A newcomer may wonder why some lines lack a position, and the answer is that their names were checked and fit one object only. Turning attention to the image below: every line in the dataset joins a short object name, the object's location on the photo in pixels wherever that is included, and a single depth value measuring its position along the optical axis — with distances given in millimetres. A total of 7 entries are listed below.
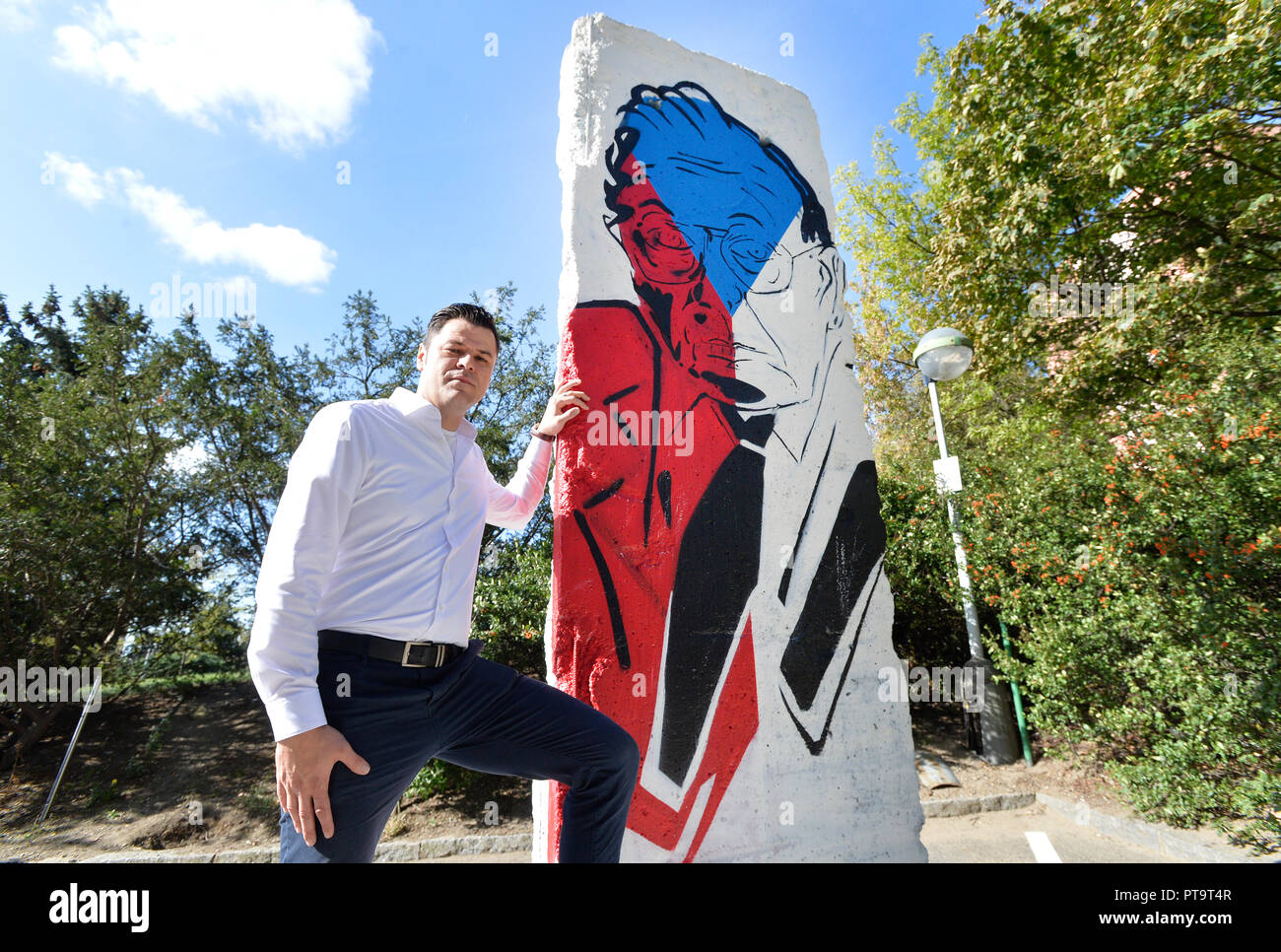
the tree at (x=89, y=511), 7941
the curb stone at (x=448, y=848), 5465
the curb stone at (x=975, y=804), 5730
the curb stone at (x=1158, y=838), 4352
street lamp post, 6688
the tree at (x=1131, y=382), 4379
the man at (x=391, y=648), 1701
